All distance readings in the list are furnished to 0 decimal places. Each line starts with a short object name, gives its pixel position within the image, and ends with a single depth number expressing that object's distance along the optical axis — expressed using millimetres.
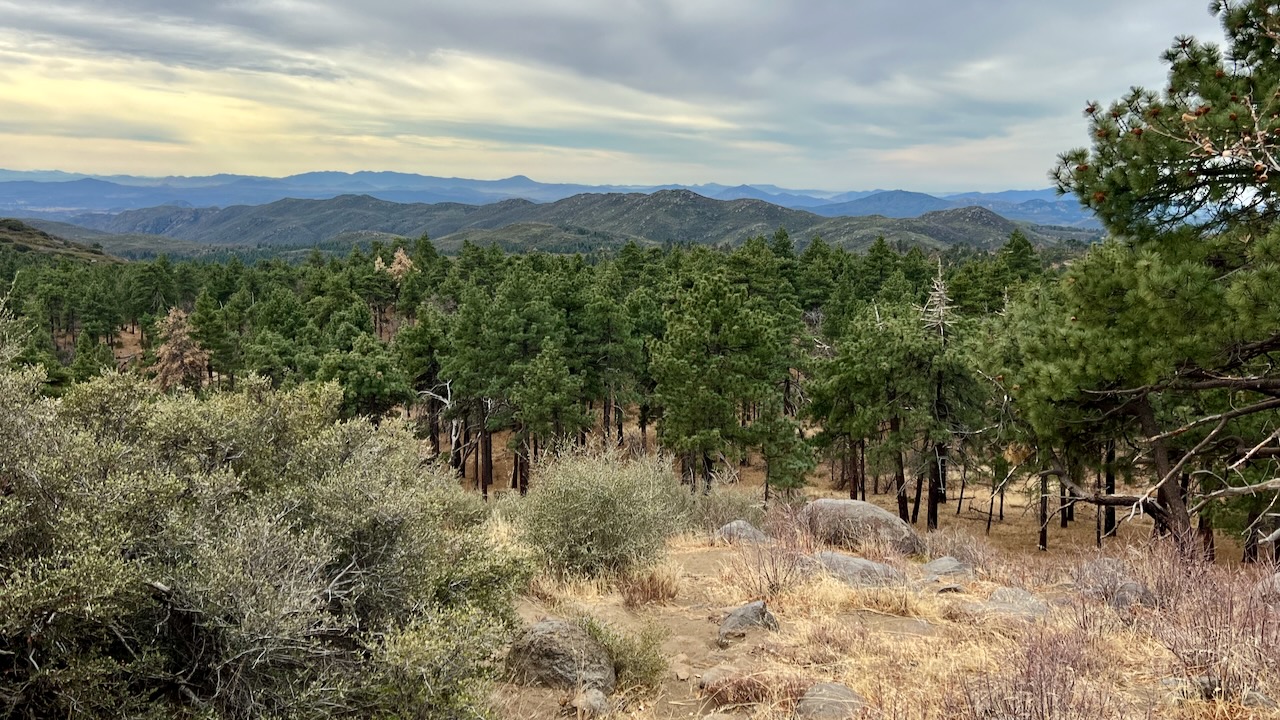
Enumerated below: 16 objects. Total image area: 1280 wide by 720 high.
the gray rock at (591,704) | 4828
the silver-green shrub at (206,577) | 3332
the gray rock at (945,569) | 8789
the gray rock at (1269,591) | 5051
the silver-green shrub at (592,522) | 8195
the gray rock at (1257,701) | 3742
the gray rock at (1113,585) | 6148
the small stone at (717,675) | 5298
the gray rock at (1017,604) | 6371
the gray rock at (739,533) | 10832
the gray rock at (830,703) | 4383
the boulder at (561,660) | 5203
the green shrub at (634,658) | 5375
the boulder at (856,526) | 11375
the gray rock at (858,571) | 7805
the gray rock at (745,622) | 6398
